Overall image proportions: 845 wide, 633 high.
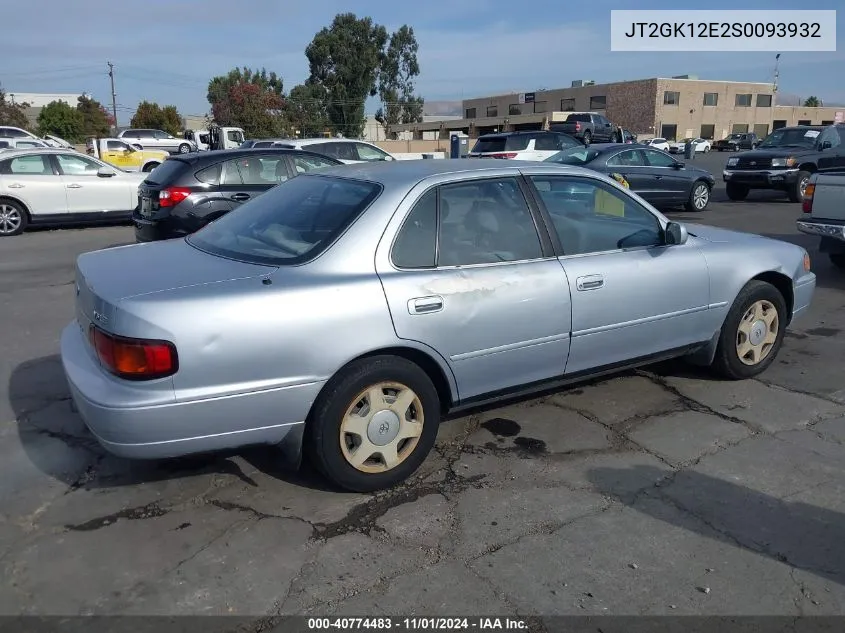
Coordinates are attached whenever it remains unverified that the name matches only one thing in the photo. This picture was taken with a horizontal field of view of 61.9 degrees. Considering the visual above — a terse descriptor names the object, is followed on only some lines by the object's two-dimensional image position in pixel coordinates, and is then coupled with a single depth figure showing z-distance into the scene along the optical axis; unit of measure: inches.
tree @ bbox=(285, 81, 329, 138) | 2472.9
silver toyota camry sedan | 119.2
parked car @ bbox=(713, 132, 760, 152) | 2183.8
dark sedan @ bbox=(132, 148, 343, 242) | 339.6
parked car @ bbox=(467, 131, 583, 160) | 670.5
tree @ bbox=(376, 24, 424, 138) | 2600.9
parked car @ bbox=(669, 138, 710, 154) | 2024.5
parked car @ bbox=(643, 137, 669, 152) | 1890.9
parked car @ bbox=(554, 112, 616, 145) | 1270.9
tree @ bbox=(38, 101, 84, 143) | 2156.7
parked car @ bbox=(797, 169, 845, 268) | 311.4
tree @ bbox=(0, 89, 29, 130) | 2032.5
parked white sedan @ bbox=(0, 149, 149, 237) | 484.7
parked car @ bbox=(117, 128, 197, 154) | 1379.1
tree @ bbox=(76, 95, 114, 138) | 2340.1
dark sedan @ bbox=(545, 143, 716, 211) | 565.0
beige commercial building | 2645.2
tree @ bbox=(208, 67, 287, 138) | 2251.5
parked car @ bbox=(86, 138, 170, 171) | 969.5
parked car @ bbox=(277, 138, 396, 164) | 560.4
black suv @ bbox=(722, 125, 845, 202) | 628.4
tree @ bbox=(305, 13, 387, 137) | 2453.2
